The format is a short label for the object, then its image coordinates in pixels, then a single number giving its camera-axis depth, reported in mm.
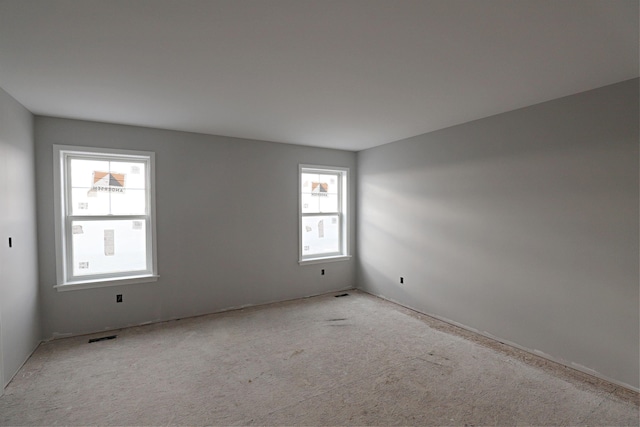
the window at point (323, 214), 5234
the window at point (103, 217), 3555
